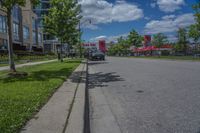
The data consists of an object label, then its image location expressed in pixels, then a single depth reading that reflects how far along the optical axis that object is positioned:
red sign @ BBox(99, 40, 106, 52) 90.08
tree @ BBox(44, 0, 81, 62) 17.42
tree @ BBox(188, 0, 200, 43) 20.00
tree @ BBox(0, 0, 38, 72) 7.09
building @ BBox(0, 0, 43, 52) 23.64
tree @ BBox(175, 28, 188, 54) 40.00
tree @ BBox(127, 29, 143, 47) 52.33
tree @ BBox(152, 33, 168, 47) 51.77
